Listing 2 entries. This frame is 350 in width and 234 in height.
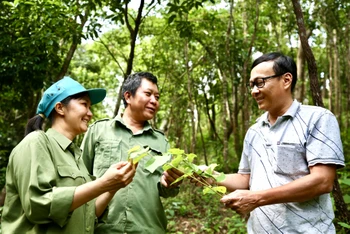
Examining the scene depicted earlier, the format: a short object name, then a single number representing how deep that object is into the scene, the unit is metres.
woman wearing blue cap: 1.73
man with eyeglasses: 1.97
